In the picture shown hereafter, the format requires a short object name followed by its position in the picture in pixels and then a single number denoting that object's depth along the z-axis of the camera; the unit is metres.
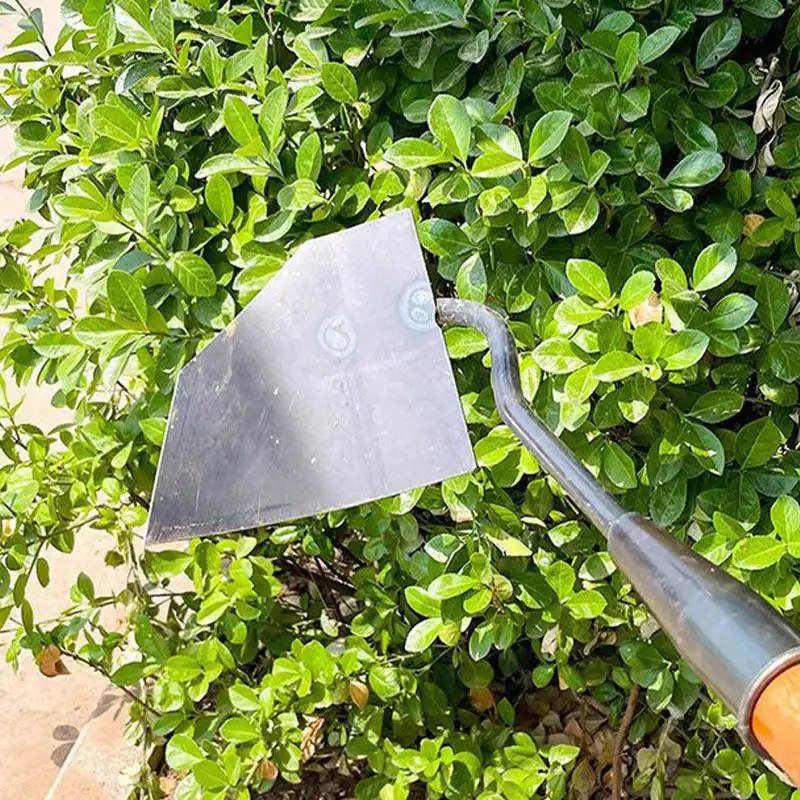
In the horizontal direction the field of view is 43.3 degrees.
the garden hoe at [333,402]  0.87
